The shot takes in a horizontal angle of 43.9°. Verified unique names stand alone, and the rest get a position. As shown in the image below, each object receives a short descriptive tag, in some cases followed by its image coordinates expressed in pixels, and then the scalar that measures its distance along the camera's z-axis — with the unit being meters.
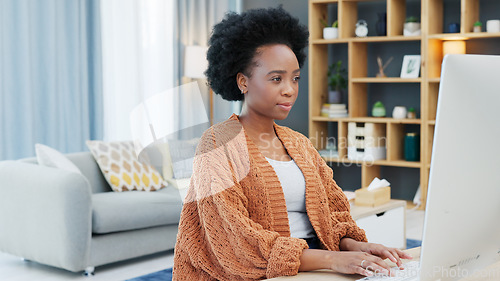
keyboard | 1.10
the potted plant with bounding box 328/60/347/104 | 5.48
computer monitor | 0.81
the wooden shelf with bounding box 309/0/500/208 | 4.90
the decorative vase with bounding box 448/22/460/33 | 4.87
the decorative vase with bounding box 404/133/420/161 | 5.07
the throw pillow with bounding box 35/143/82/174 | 3.52
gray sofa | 3.23
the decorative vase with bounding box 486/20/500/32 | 4.67
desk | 1.13
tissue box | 3.51
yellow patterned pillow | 3.88
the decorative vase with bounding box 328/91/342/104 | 5.49
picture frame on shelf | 5.07
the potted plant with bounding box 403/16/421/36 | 5.00
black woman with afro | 1.19
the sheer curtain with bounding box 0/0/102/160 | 4.29
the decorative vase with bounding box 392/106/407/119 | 5.13
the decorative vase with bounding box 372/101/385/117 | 5.27
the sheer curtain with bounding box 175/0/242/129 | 5.61
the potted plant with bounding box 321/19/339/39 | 5.39
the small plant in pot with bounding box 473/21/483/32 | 4.70
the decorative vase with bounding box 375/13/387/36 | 5.20
